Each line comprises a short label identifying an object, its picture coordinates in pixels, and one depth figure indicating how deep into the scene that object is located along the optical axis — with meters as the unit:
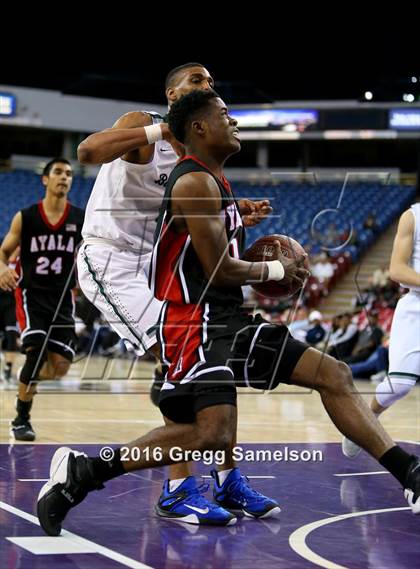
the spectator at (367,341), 13.20
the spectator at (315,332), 14.14
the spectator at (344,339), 13.98
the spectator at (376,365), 13.39
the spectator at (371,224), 23.12
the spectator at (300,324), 15.40
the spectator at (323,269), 19.11
